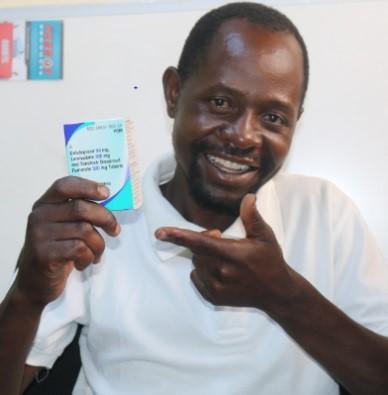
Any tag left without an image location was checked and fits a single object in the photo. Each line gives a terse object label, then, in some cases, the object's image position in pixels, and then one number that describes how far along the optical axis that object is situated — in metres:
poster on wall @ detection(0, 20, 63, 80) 1.16
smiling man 0.71
